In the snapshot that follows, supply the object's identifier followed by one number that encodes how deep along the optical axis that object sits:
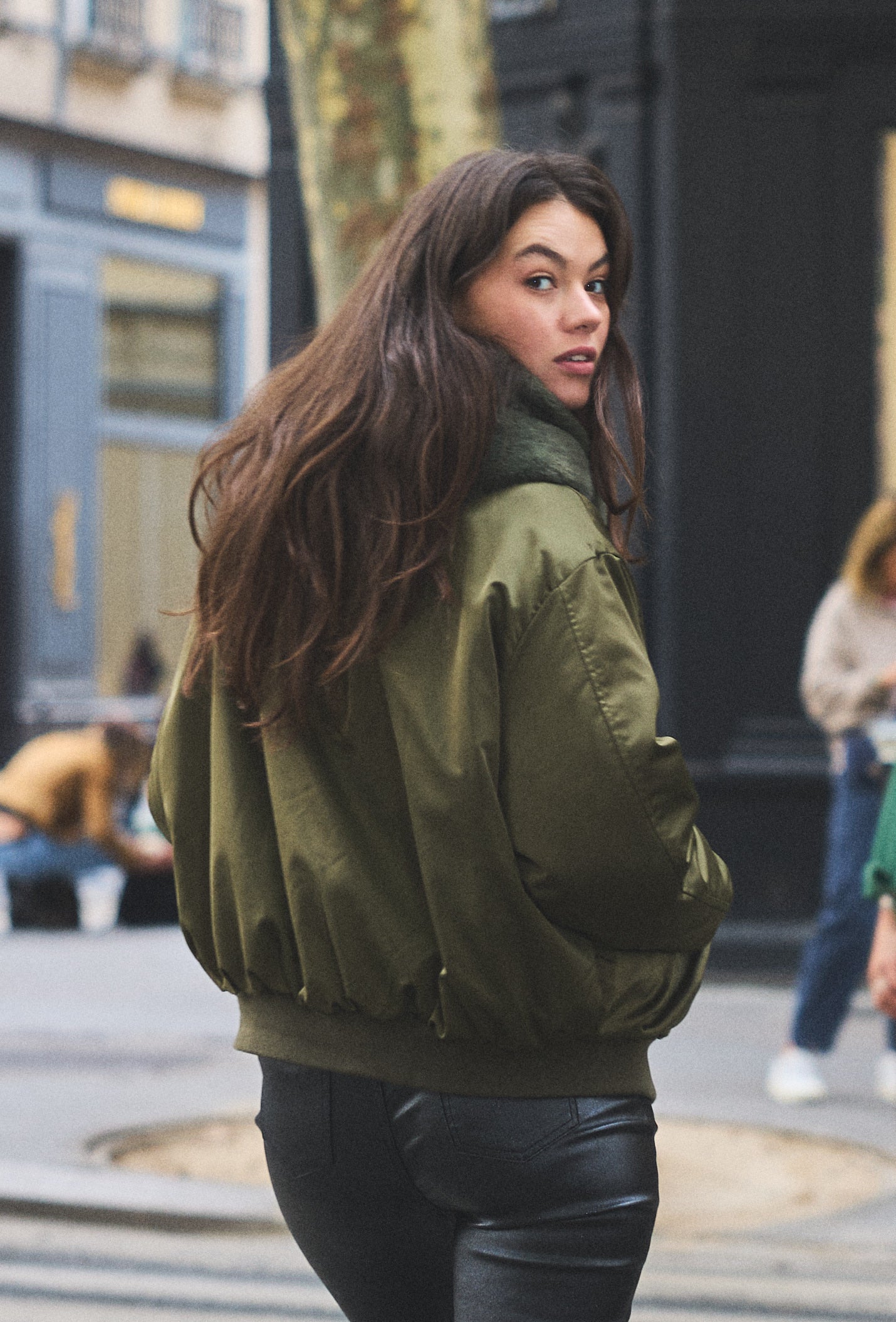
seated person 11.35
